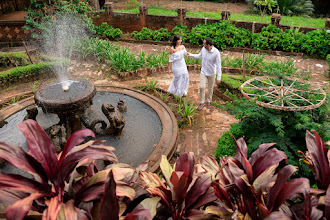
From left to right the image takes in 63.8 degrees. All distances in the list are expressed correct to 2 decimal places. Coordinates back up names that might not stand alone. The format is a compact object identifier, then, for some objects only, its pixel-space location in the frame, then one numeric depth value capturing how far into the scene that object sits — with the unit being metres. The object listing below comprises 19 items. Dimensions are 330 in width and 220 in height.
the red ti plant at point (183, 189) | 1.61
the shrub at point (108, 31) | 10.70
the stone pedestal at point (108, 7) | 11.07
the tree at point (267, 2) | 10.15
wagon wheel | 3.51
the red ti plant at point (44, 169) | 1.40
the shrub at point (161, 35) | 10.41
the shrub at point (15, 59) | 8.04
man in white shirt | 5.59
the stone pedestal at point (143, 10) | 10.79
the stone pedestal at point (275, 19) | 9.60
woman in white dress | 6.04
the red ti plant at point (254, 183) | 1.48
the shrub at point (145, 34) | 10.59
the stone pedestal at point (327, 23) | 9.34
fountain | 4.33
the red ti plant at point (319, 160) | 1.74
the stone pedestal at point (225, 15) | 10.04
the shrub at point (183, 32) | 10.14
